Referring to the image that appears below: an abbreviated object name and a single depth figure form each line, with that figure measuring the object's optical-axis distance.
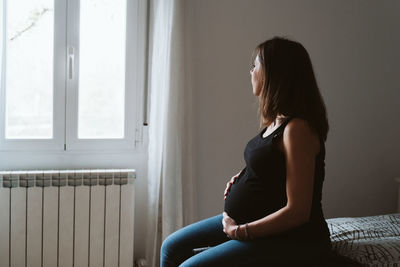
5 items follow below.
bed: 1.41
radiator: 2.03
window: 2.16
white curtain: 2.18
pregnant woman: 1.23
